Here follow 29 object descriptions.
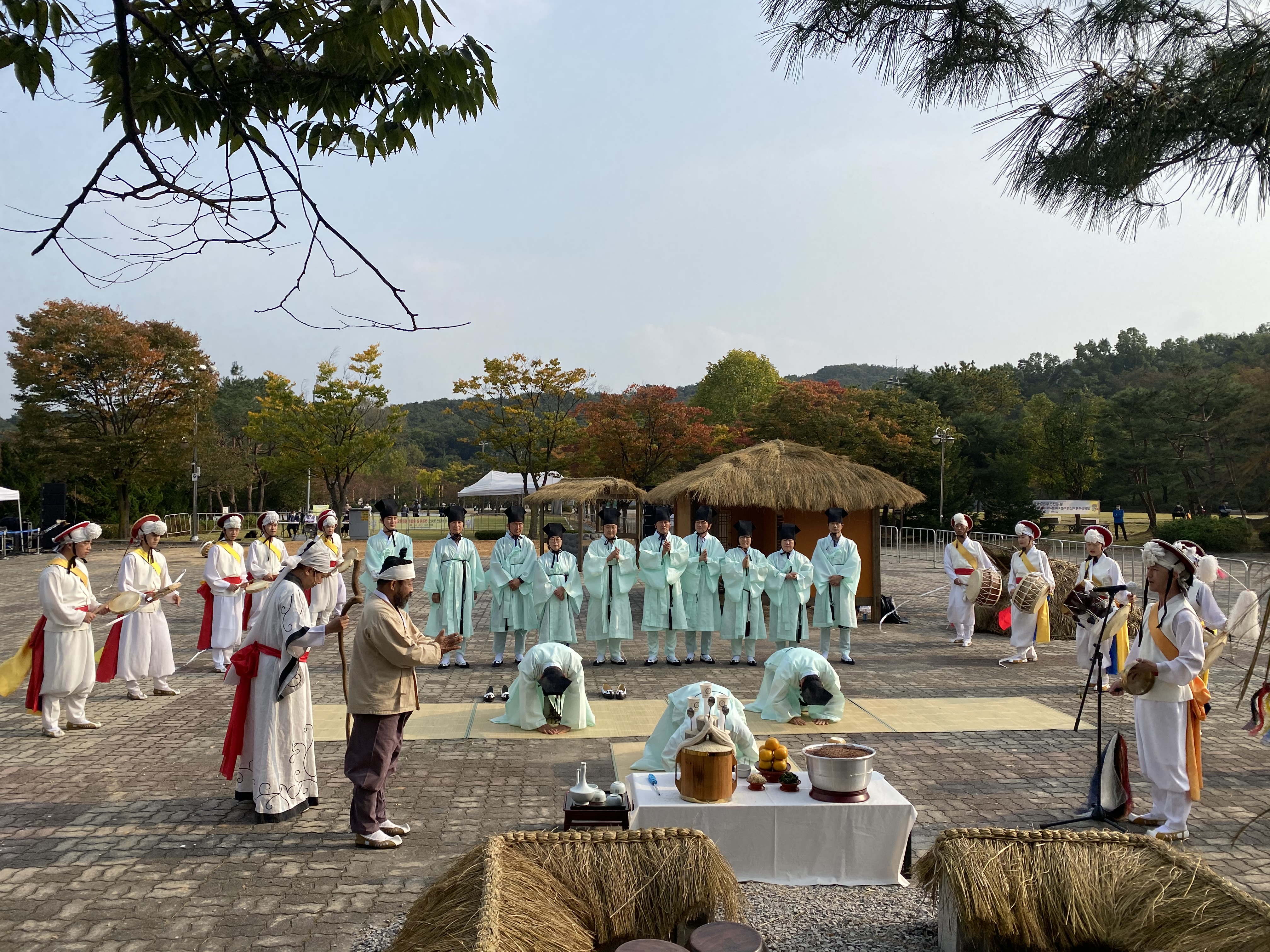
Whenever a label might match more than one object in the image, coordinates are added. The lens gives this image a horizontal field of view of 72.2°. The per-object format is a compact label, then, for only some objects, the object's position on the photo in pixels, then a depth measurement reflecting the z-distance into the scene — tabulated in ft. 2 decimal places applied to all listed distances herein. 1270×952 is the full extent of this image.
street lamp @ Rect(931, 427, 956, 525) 117.91
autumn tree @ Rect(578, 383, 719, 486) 99.50
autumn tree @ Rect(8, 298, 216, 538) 103.14
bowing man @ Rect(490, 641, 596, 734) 26.32
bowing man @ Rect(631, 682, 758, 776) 19.16
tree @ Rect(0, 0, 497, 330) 10.07
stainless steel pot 16.19
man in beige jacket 17.85
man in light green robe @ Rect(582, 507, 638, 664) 37.73
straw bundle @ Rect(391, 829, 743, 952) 12.04
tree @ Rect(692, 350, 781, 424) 157.38
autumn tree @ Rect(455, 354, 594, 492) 107.86
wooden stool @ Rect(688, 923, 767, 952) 11.23
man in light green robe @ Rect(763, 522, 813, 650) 38.86
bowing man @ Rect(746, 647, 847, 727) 25.58
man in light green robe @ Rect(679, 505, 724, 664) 39.14
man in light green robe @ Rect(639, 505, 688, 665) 38.47
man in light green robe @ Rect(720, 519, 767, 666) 38.45
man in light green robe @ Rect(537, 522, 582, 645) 36.01
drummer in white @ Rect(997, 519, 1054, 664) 39.29
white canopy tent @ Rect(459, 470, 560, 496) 109.50
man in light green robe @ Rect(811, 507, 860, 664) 38.55
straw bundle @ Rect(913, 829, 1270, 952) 12.64
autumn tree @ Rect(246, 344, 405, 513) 108.68
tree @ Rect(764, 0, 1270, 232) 15.03
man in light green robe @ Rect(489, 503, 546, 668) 36.29
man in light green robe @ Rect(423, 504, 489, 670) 37.29
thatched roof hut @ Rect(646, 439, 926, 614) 48.16
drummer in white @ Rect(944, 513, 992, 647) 43.80
